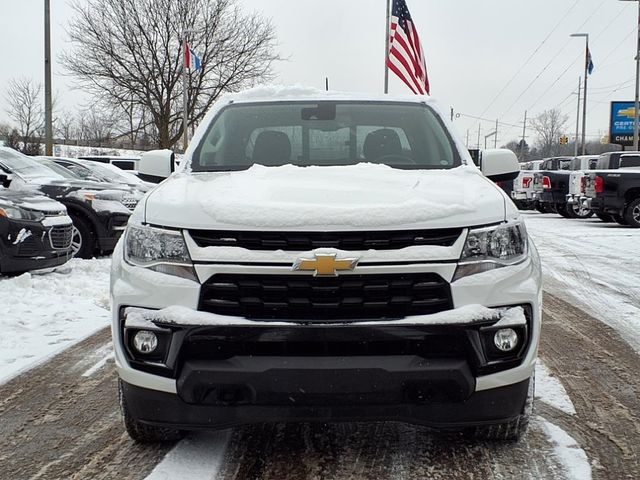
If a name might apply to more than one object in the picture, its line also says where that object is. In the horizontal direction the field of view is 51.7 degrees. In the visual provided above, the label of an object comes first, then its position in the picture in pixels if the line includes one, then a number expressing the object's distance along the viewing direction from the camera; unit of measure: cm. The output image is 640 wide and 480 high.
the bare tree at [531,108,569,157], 9581
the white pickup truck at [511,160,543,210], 2164
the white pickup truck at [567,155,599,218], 1769
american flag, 1567
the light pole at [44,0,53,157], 1891
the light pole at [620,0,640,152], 3010
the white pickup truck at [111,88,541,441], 250
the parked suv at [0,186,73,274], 718
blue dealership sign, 5469
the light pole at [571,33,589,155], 3557
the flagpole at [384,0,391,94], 2064
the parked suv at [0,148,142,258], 925
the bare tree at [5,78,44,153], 5050
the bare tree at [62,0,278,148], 3312
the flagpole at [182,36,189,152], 2525
